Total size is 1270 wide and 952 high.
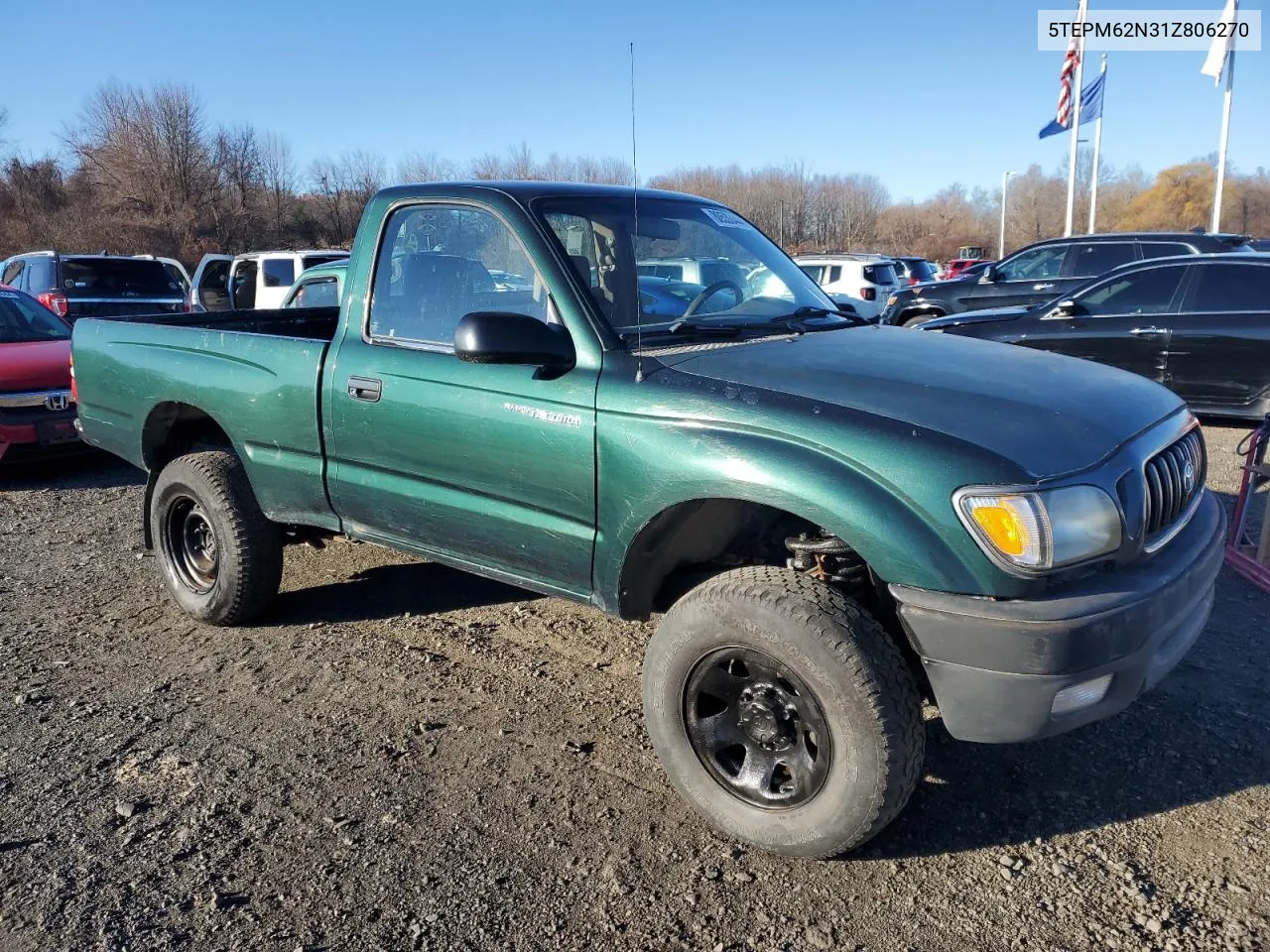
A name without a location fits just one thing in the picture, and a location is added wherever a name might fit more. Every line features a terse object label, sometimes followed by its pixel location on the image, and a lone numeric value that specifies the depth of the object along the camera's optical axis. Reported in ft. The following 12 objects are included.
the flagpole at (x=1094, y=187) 107.45
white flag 76.74
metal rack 15.21
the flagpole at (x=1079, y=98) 85.81
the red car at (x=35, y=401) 24.04
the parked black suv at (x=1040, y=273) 37.35
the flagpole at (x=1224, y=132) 82.79
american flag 86.84
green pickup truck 7.84
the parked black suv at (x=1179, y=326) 26.25
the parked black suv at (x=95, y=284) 39.11
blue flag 90.22
